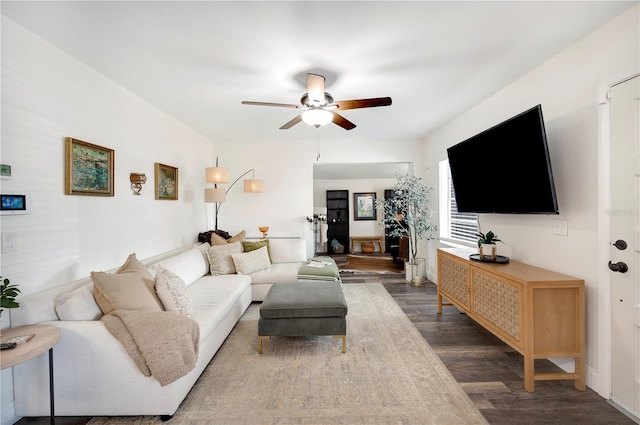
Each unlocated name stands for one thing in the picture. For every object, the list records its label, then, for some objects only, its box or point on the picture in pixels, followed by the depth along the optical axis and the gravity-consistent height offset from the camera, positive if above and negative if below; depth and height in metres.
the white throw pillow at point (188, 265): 2.98 -0.63
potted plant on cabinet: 2.65 -0.36
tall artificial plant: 4.69 +0.02
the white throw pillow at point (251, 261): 3.77 -0.71
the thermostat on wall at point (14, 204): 1.72 +0.05
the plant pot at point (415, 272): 4.62 -1.08
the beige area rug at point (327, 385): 1.77 -1.33
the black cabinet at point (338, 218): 8.67 -0.23
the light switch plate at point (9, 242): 1.73 -0.19
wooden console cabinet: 1.99 -0.81
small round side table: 1.32 -0.70
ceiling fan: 2.33 +0.96
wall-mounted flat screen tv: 2.13 +0.39
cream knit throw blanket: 1.70 -0.83
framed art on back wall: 8.72 +0.14
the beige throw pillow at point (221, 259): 3.72 -0.66
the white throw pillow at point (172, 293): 2.12 -0.66
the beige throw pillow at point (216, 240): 4.10 -0.44
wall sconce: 2.92 +0.33
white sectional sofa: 1.72 -1.03
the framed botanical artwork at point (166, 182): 3.42 +0.39
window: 3.84 -0.12
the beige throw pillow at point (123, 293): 1.88 -0.58
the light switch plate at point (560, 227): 2.21 -0.14
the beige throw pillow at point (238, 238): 4.29 -0.43
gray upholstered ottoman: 2.52 -1.01
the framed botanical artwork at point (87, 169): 2.17 +0.37
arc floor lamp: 4.27 +0.48
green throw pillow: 4.15 -0.52
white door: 1.74 -0.22
